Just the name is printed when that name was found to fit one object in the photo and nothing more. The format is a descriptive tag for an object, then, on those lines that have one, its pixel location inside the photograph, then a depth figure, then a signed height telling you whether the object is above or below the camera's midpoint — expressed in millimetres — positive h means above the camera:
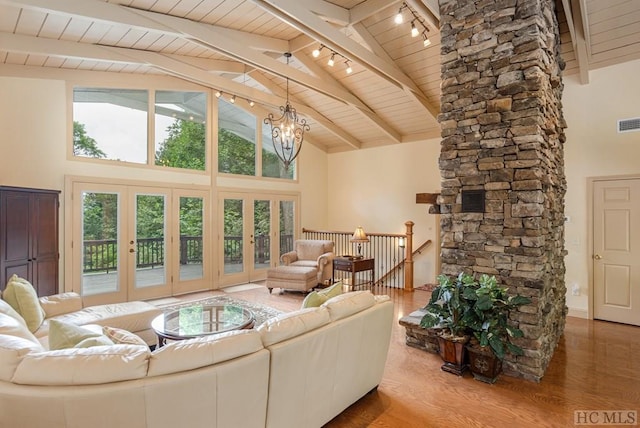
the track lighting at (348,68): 5429 +2464
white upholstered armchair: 6699 -852
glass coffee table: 3070 -1074
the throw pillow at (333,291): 2785 -644
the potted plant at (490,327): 2924 -993
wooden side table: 6457 -966
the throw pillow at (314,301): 2590 -666
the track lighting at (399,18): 3915 +2323
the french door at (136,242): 5371 -448
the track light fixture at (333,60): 5003 +2520
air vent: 4449 +1212
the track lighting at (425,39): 4316 +2337
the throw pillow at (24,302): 2898 -748
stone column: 3076 +633
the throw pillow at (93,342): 1727 -664
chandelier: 4992 +1340
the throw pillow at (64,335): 1800 -653
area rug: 5039 -1491
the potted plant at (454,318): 3086 -978
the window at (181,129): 6213 +1687
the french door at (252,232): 7121 -372
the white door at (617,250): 4547 -492
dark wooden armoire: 3719 -236
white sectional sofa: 1425 -782
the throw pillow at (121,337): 2148 -787
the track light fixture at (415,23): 3974 +2499
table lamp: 6617 -422
